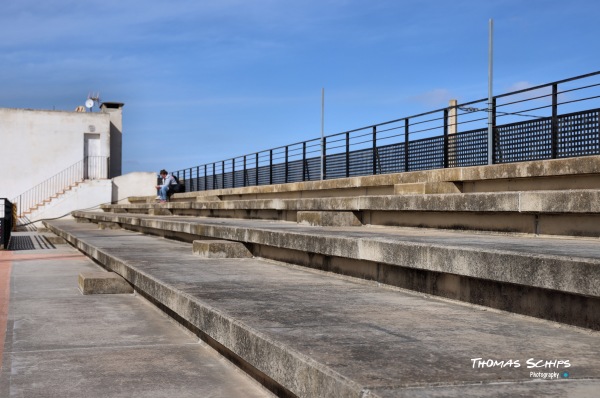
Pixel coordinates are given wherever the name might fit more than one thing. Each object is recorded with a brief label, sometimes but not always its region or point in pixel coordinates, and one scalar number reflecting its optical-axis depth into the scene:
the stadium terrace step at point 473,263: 3.06
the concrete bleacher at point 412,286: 2.49
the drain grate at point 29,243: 16.42
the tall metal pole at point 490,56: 13.29
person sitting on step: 25.36
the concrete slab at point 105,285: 7.06
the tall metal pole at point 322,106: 21.23
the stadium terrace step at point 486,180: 6.16
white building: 32.53
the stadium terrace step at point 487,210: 4.75
